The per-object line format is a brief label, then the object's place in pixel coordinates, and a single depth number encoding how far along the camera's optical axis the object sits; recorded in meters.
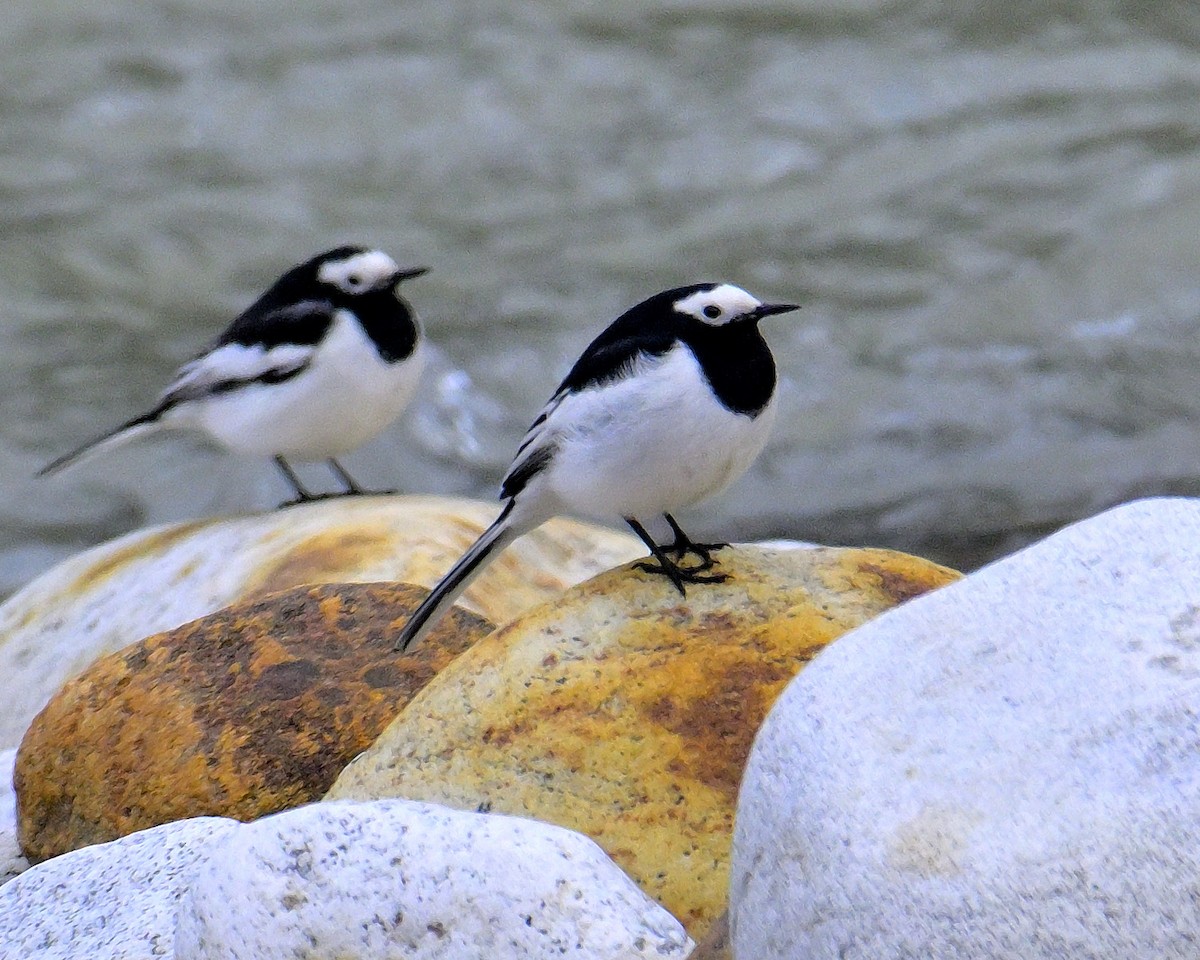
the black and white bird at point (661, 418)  9.34
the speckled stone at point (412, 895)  6.70
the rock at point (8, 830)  10.33
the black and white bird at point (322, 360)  14.61
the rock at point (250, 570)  12.42
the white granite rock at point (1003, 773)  5.59
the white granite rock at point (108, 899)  7.83
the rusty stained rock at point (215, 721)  9.45
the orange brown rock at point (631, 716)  8.43
